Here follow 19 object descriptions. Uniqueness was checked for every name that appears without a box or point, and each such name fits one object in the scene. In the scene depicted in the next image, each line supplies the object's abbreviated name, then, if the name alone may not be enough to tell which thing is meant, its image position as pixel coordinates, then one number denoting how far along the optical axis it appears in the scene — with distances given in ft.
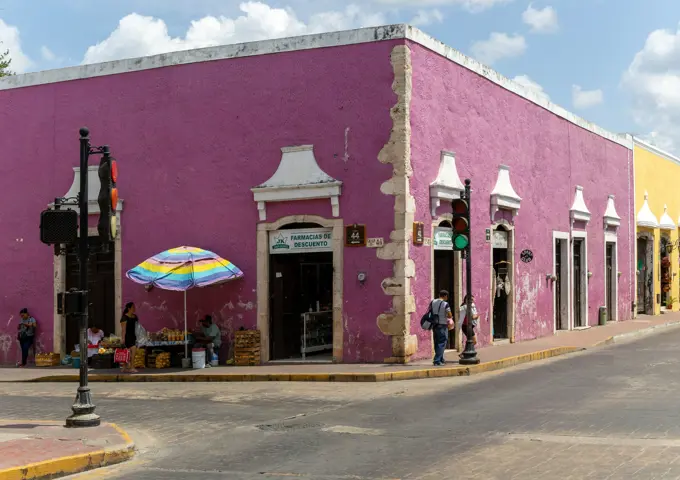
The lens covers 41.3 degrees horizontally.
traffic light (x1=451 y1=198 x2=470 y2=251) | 56.85
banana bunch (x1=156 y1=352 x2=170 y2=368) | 62.90
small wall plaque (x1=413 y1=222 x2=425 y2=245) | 61.16
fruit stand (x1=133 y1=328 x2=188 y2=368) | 63.00
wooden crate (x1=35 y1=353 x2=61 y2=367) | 69.62
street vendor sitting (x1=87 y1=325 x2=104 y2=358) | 66.85
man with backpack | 57.93
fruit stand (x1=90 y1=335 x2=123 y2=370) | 64.44
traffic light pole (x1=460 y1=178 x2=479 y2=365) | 57.98
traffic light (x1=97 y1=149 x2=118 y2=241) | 35.53
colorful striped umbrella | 60.59
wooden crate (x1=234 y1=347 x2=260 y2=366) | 62.80
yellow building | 117.39
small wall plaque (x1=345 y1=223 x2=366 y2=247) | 61.05
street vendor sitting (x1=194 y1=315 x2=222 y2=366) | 63.62
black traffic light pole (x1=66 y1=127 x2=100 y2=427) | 35.37
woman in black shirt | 63.36
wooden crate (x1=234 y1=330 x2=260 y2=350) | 63.00
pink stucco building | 60.95
